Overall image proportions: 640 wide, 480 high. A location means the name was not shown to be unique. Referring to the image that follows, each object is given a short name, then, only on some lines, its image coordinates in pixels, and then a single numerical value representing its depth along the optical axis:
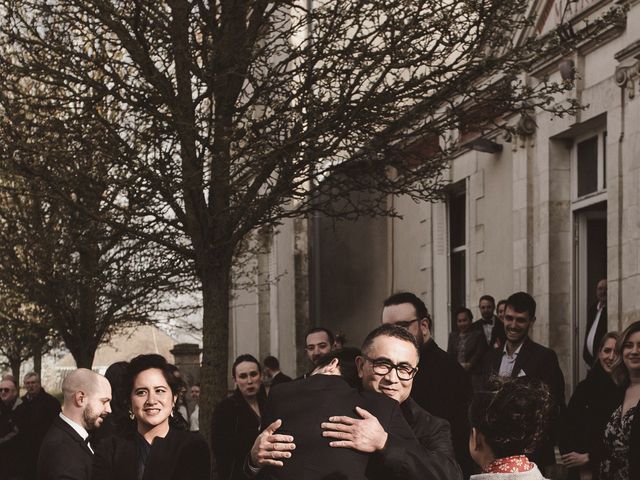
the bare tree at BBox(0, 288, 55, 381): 24.22
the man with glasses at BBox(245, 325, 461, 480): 4.52
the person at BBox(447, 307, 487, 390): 14.36
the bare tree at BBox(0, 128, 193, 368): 17.06
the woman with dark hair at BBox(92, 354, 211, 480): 6.12
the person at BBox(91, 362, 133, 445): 6.34
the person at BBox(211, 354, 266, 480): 8.87
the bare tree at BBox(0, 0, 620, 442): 11.22
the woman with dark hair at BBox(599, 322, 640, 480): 7.48
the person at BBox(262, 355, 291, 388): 15.41
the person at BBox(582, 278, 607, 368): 12.98
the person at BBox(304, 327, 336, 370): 10.11
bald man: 6.70
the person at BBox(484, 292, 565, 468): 8.82
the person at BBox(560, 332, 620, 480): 8.55
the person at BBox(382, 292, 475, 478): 7.55
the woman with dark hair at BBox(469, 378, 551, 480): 4.59
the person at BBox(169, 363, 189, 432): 6.70
